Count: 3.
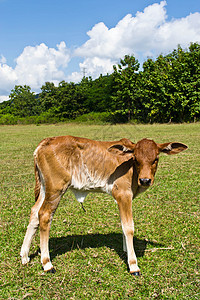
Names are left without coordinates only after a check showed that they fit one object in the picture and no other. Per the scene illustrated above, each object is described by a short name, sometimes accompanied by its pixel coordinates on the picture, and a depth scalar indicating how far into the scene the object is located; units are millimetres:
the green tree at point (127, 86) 51228
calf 4195
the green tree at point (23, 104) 85062
